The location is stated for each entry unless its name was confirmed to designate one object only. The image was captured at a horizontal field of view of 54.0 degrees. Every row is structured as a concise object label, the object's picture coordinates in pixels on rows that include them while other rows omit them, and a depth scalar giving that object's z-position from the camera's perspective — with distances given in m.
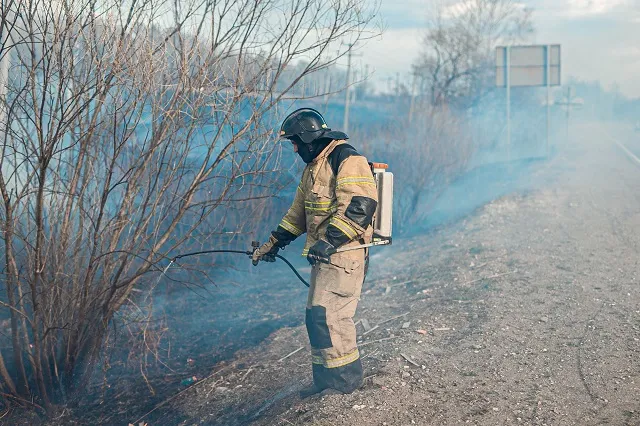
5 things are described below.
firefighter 4.15
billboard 22.91
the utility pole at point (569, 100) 32.03
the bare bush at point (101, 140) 4.65
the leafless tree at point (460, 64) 24.36
